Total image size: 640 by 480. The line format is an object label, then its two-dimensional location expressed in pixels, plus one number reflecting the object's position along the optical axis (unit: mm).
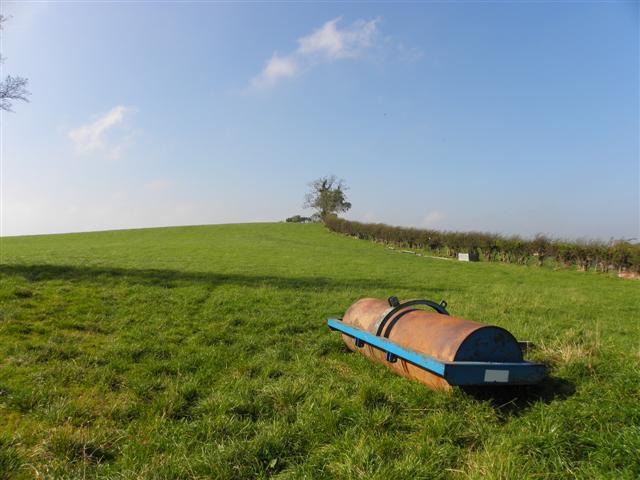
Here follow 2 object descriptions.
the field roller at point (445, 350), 4273
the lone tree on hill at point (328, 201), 81688
